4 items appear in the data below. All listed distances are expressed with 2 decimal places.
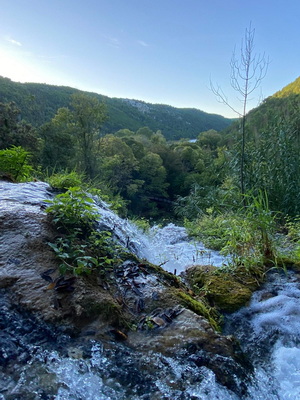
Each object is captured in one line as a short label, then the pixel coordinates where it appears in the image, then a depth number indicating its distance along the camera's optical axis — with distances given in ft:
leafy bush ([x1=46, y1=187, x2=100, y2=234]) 7.60
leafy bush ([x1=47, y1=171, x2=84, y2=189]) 14.35
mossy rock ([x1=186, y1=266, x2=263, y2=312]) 8.00
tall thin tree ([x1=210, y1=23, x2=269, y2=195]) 18.20
